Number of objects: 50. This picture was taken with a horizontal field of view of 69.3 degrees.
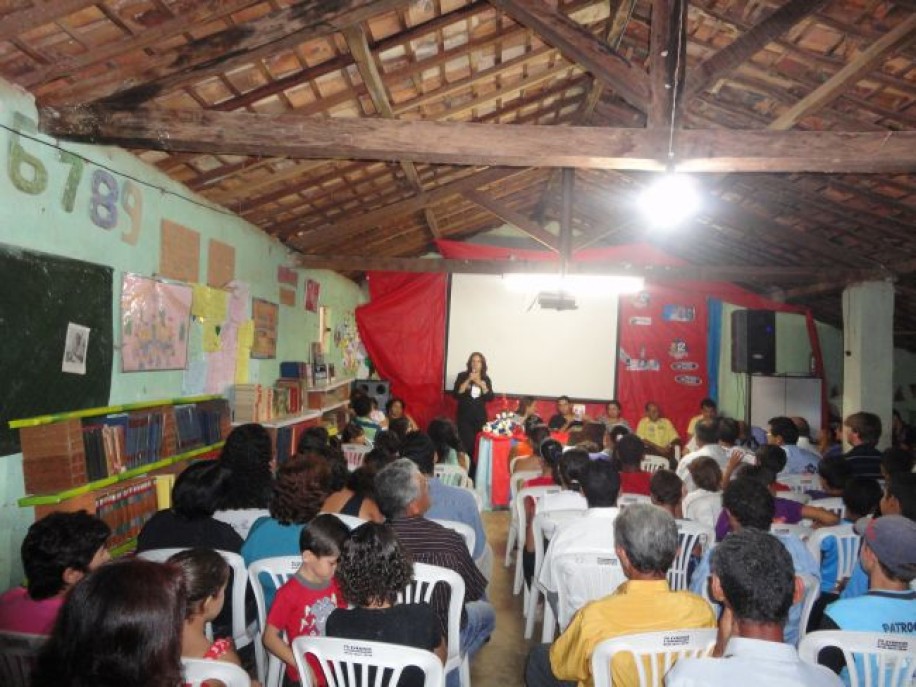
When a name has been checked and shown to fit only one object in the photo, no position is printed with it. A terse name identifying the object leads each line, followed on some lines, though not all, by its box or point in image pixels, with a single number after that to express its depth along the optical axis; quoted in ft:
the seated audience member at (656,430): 26.99
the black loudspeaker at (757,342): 28.35
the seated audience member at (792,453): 17.17
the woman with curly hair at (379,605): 6.12
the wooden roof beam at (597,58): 12.11
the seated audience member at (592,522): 9.31
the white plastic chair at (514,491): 16.10
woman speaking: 26.66
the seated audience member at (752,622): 4.83
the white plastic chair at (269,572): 8.16
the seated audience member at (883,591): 6.75
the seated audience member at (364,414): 21.56
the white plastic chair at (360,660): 5.66
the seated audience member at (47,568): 6.58
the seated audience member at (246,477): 10.27
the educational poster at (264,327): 20.45
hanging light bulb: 12.80
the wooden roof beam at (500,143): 11.47
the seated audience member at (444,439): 16.94
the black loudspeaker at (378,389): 28.91
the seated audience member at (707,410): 26.66
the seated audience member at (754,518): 8.64
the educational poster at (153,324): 13.12
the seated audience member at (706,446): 17.17
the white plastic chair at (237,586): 8.22
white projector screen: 31.83
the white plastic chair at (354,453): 18.38
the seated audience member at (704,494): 12.31
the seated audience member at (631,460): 13.87
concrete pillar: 23.89
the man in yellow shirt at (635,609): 6.34
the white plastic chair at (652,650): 6.02
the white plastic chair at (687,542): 10.75
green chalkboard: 9.71
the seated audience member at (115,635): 3.72
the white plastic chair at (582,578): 8.95
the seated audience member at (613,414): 27.17
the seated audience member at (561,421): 24.41
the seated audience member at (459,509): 11.32
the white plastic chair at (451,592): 7.75
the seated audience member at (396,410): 22.40
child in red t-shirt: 7.10
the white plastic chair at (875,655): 6.30
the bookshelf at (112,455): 10.15
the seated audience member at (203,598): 5.92
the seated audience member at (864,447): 14.64
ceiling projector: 24.56
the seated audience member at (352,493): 10.41
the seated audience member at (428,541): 8.17
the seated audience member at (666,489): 11.62
